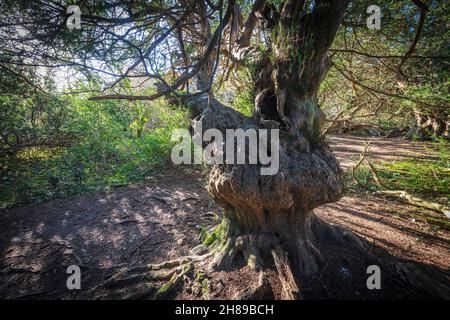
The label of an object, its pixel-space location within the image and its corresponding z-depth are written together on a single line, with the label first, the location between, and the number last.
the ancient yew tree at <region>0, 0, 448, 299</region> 1.78
